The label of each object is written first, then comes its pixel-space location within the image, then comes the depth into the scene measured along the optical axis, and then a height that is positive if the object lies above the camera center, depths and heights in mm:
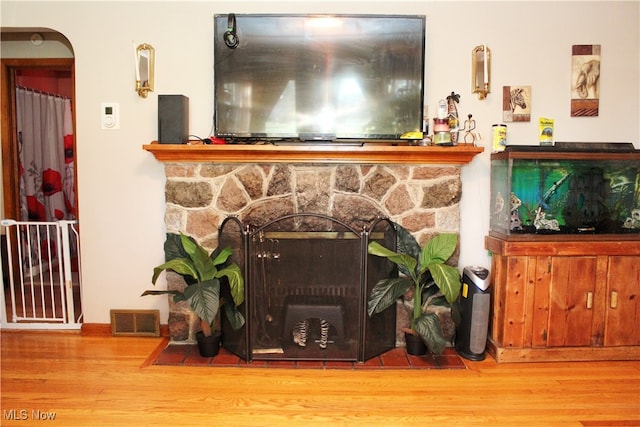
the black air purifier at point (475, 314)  2297 -808
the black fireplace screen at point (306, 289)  2281 -675
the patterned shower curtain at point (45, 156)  3955 +122
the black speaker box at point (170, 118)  2381 +305
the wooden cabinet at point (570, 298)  2281 -707
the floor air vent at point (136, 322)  2625 -1001
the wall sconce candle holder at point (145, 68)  2500 +632
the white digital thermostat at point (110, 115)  2572 +345
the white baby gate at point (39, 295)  2711 -1043
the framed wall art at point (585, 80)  2520 +597
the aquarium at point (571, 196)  2365 -126
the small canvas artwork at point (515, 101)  2531 +460
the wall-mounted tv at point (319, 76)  2408 +572
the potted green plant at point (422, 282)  2188 -617
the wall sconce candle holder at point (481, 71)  2461 +637
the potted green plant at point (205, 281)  2104 -611
